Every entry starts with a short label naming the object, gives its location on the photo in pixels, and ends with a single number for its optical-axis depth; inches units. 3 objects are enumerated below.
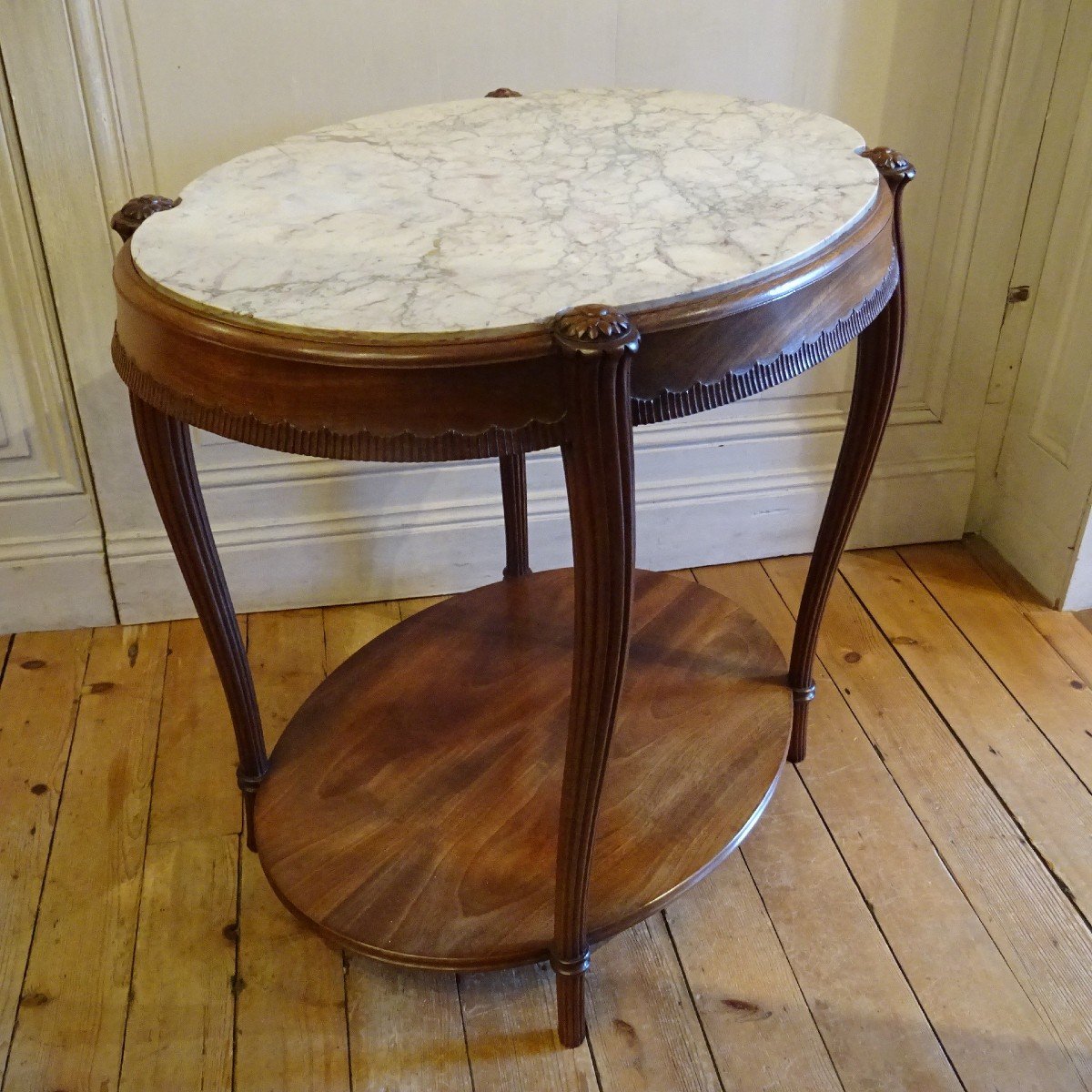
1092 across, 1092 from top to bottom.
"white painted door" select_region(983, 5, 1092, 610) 61.1
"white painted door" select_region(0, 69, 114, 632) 55.4
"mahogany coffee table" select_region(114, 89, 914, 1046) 30.3
